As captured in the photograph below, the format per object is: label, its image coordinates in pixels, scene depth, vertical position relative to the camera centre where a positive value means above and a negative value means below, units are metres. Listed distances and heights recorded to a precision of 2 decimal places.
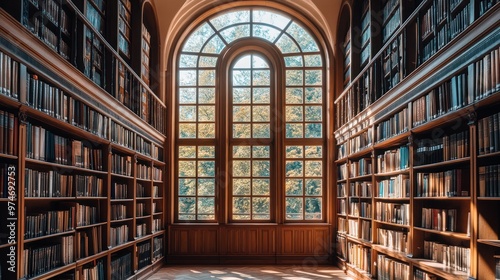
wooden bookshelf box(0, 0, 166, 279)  4.64 +0.14
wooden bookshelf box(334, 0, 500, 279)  4.74 +0.34
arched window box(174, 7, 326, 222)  12.43 +1.16
